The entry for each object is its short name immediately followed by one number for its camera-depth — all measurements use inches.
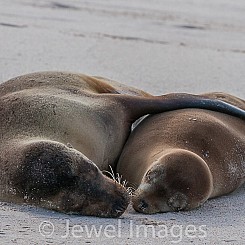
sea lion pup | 404.8
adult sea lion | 379.2
